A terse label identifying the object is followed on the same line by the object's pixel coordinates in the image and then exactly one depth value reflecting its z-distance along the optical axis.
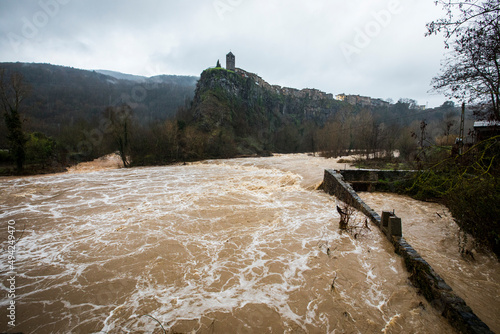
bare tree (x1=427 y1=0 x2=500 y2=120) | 8.02
